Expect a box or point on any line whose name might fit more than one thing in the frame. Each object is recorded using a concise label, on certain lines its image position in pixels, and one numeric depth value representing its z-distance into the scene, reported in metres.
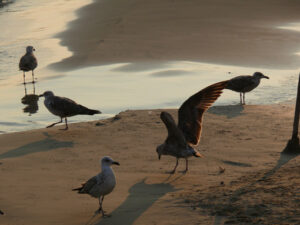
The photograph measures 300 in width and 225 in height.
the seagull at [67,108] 14.44
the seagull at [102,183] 8.76
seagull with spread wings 10.59
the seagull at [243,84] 16.39
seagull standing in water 19.95
